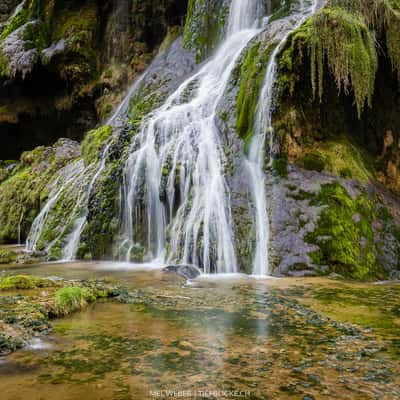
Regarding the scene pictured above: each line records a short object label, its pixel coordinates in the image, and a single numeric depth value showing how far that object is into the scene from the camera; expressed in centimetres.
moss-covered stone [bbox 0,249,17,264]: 1028
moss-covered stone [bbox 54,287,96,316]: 450
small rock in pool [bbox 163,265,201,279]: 731
